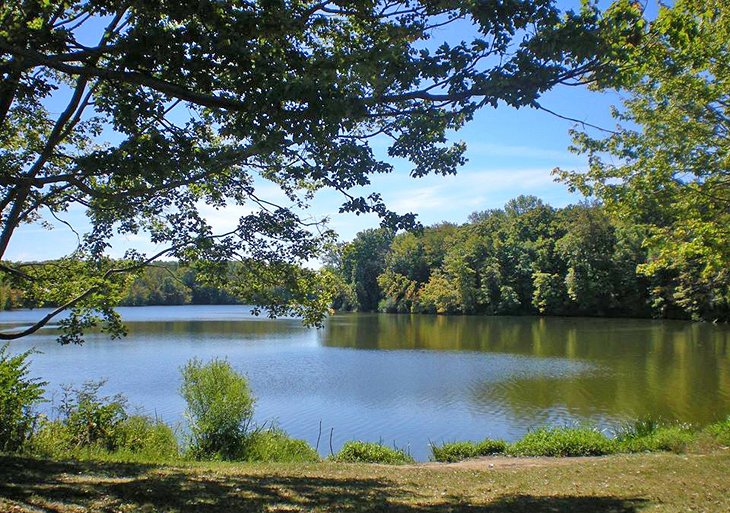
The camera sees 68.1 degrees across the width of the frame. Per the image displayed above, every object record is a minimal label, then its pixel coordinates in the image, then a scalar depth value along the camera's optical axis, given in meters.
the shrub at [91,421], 10.86
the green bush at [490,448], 11.30
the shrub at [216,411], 11.62
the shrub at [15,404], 9.31
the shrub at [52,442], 9.07
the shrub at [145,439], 10.83
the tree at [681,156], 9.36
